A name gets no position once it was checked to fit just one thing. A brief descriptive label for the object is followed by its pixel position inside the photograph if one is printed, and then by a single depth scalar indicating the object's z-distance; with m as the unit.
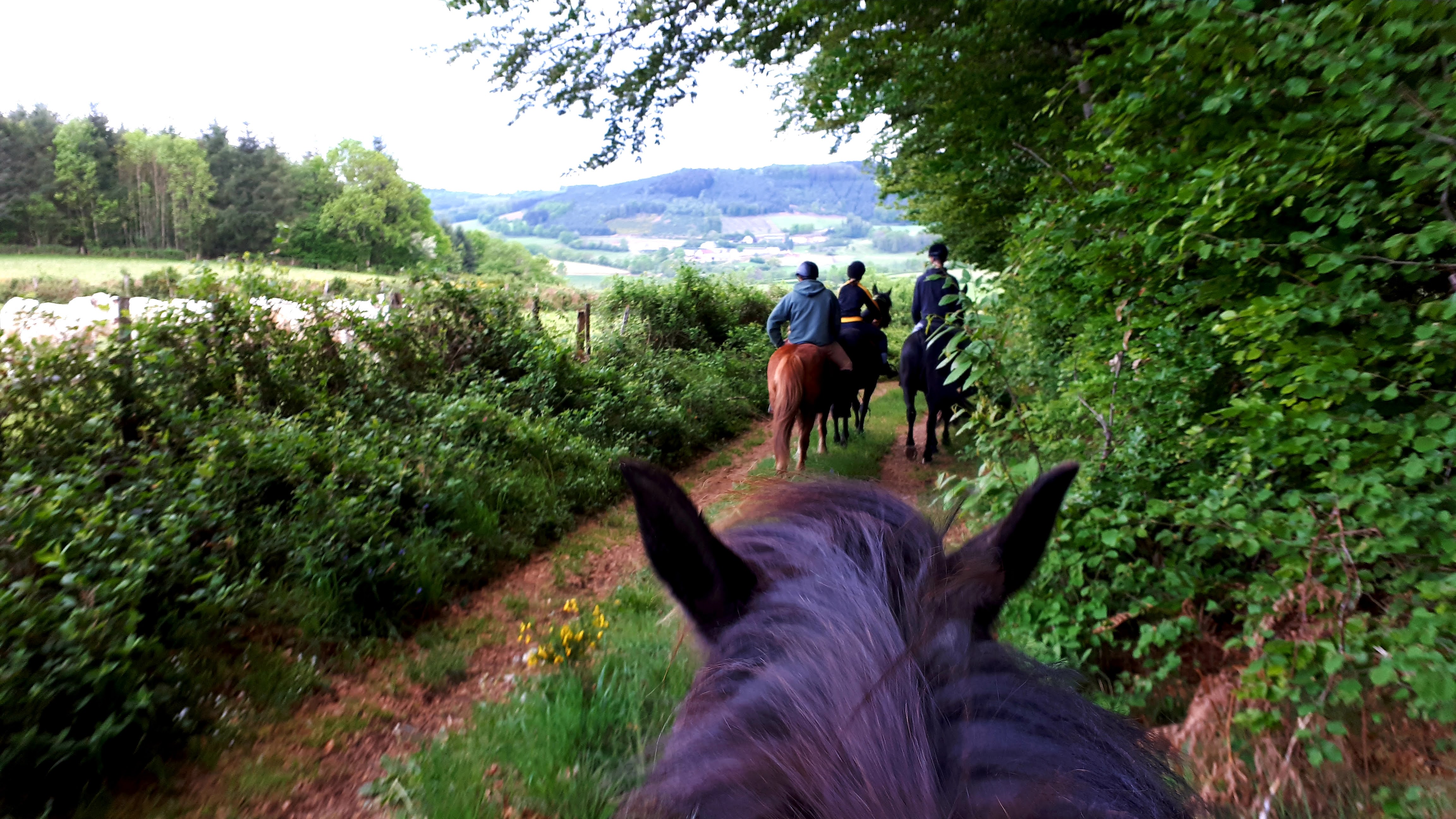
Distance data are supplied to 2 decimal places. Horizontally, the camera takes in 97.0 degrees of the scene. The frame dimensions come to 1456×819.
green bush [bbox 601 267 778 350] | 14.23
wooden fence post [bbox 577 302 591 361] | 11.22
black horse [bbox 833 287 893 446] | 9.77
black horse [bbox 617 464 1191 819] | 0.75
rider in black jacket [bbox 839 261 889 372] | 10.05
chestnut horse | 7.45
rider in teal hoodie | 7.71
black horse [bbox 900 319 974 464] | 8.40
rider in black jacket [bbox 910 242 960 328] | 7.92
